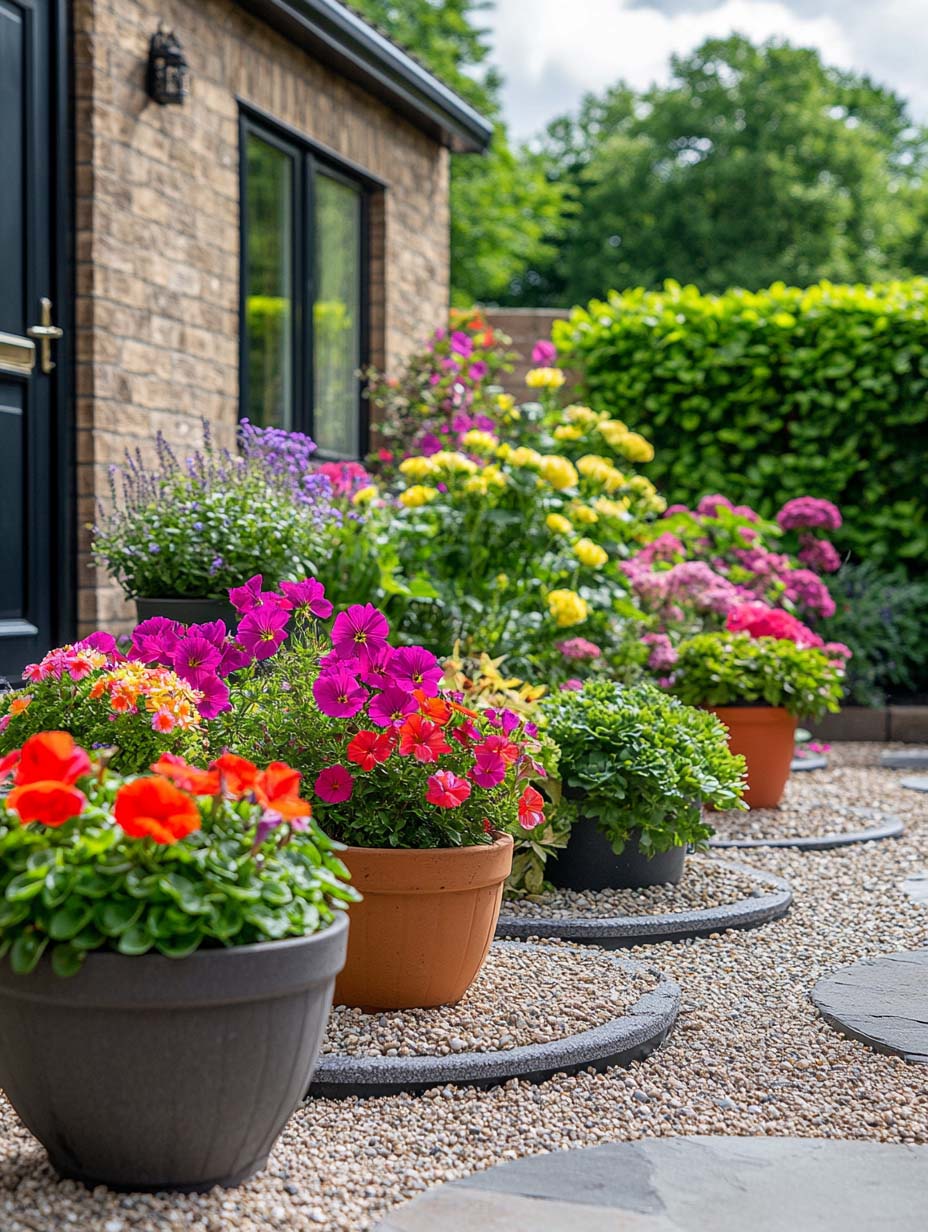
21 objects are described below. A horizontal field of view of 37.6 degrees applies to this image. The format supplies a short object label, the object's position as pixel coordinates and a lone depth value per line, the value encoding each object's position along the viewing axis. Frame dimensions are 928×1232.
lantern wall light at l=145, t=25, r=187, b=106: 5.21
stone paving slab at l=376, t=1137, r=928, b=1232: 1.82
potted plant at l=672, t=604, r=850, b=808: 4.83
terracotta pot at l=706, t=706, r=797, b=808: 4.82
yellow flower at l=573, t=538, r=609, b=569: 4.89
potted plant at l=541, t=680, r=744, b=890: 3.48
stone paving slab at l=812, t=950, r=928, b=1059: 2.61
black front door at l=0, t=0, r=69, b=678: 4.63
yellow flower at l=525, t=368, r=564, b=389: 5.81
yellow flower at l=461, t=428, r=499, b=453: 5.16
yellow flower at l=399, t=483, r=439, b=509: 4.84
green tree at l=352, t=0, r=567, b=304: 22.86
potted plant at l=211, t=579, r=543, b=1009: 2.49
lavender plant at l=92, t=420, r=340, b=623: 4.20
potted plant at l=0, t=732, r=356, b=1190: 1.68
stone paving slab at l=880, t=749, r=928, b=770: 6.42
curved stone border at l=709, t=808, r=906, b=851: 4.43
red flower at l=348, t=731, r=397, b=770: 2.46
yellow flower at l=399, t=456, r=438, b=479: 4.99
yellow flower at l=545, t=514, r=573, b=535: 4.84
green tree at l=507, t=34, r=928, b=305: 25.67
